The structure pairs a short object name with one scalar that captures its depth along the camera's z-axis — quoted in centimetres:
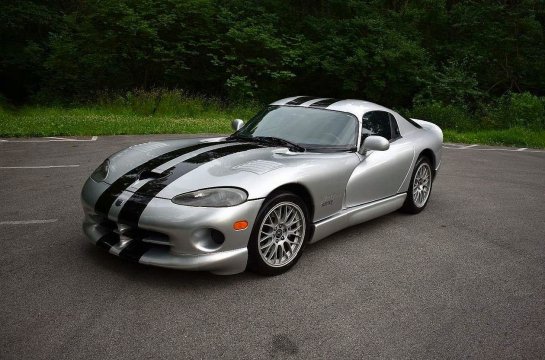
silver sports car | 333
